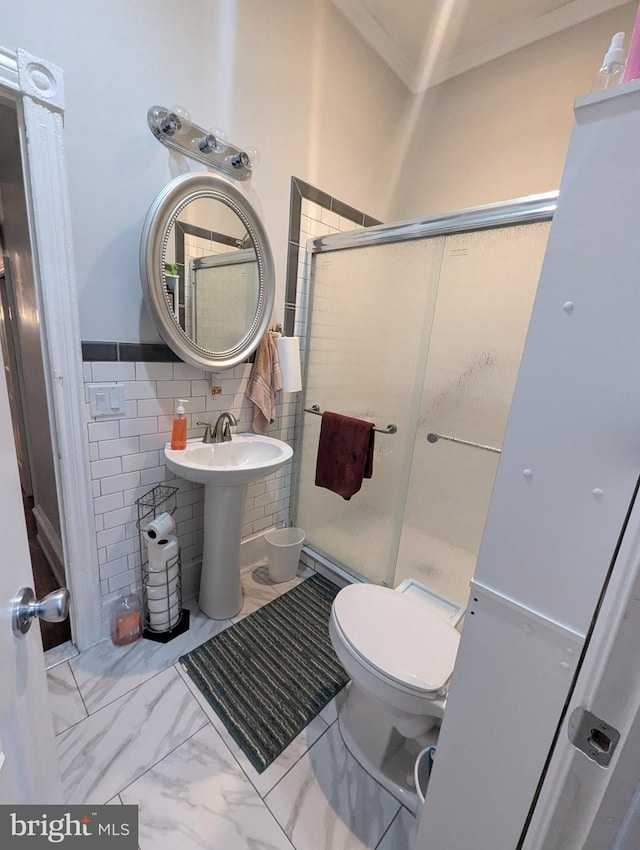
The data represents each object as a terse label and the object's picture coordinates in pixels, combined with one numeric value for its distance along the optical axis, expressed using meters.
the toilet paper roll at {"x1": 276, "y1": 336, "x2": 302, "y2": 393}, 1.80
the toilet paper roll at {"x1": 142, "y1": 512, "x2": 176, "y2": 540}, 1.42
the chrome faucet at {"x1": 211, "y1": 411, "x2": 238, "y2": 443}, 1.64
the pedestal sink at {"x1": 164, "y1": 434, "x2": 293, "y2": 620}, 1.49
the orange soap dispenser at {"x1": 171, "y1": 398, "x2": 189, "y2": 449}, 1.49
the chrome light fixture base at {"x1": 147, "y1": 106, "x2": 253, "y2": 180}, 1.26
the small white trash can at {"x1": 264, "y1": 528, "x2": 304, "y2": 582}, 1.96
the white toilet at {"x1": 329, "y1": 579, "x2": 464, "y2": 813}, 0.99
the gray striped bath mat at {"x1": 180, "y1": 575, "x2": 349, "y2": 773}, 1.23
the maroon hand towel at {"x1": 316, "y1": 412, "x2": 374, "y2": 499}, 1.76
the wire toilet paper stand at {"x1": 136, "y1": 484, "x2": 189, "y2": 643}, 1.50
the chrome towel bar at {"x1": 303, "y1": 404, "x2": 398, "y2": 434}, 1.76
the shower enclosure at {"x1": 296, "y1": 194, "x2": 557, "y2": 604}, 1.42
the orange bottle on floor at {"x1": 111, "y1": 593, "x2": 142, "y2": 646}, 1.50
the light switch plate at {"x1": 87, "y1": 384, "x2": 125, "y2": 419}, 1.31
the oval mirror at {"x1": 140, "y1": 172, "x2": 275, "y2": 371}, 1.33
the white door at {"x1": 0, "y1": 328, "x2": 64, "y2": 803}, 0.49
